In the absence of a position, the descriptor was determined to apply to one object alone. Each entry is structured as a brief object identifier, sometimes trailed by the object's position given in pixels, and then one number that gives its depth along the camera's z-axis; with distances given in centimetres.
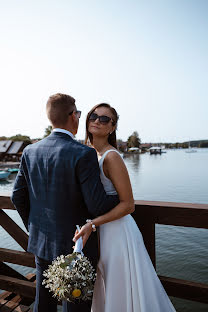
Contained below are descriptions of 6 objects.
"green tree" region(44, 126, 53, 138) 9888
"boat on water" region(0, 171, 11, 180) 3920
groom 173
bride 192
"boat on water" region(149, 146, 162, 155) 14500
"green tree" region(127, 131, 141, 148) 16425
